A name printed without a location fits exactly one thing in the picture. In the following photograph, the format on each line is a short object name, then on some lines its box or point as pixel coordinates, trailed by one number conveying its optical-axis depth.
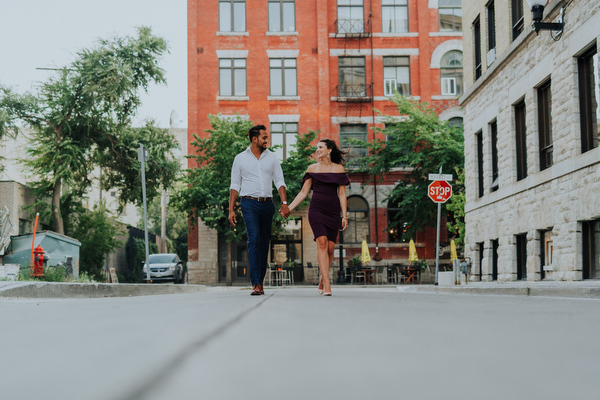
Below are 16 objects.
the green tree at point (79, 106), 28.77
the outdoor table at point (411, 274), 31.44
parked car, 33.00
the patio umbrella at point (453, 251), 27.54
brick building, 34.91
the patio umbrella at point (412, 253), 30.66
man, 7.85
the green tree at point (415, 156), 31.31
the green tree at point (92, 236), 31.65
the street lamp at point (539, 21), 12.61
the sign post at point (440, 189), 17.80
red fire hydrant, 16.94
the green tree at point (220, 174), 30.14
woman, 8.41
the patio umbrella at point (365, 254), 30.94
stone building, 12.83
